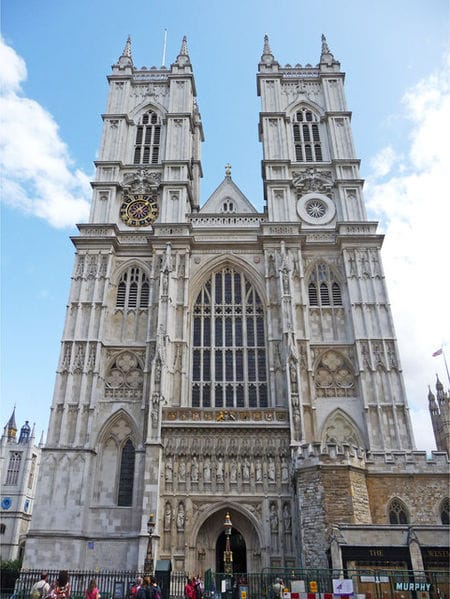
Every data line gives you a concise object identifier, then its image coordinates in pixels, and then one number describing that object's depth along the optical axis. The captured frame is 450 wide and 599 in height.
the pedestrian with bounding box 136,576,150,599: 10.68
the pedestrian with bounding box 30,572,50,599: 9.39
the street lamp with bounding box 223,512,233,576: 16.05
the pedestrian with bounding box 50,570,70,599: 8.80
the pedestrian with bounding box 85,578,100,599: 9.73
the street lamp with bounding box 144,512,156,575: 17.67
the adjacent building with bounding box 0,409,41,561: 51.09
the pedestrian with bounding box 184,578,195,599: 13.98
